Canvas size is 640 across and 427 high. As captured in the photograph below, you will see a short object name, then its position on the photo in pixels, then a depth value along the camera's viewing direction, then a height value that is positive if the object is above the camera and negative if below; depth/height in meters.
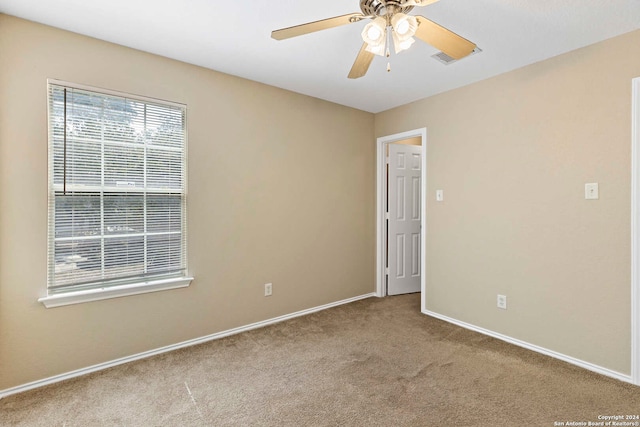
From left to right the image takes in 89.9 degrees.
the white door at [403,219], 4.20 -0.10
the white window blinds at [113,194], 2.23 +0.12
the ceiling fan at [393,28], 1.52 +0.90
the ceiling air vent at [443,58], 2.54 +1.24
